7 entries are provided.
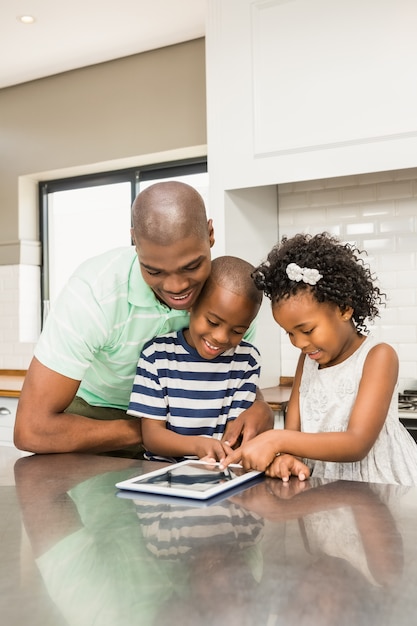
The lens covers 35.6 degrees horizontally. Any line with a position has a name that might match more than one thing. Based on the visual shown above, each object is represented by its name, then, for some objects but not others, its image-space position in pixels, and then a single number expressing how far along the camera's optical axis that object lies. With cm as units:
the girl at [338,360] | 132
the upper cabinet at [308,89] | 238
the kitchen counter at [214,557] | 54
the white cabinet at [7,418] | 319
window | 404
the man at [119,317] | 132
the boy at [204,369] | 146
